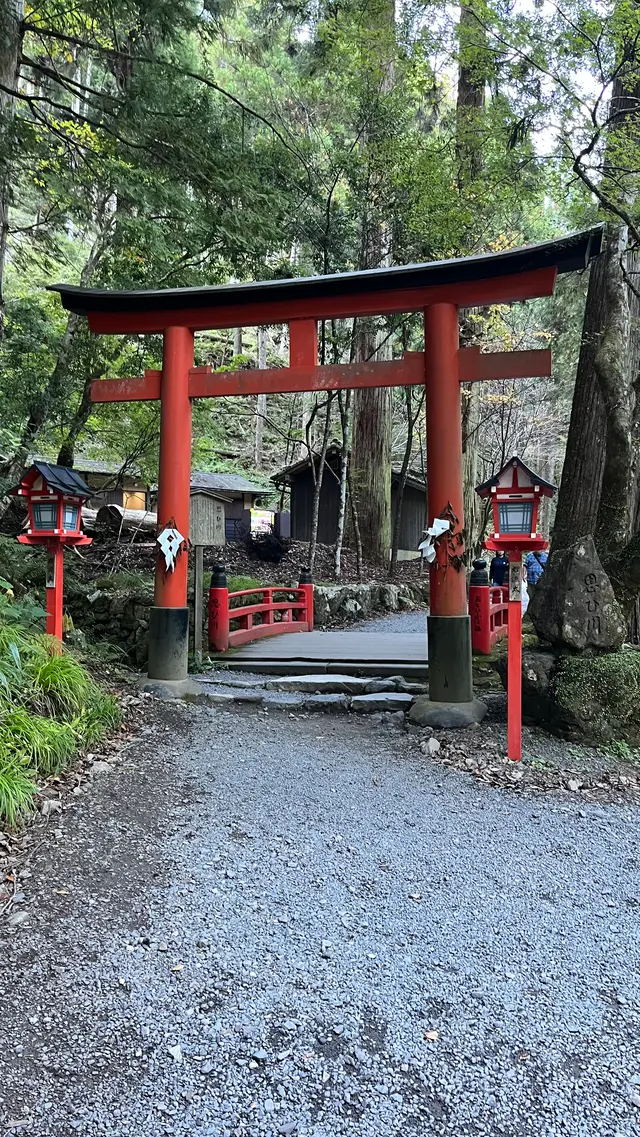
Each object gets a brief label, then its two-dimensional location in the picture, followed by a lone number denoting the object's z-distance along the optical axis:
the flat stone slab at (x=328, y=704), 5.86
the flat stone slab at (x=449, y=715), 5.25
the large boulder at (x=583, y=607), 4.77
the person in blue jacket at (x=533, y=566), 12.41
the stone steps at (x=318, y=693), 5.84
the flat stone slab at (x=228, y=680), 6.38
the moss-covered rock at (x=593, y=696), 4.59
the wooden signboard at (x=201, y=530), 6.97
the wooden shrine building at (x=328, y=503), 19.55
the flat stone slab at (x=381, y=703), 5.79
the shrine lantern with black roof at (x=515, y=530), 4.53
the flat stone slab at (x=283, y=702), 5.84
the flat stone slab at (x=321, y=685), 6.15
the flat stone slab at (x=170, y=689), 5.90
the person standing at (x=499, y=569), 13.31
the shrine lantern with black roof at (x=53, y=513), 5.16
